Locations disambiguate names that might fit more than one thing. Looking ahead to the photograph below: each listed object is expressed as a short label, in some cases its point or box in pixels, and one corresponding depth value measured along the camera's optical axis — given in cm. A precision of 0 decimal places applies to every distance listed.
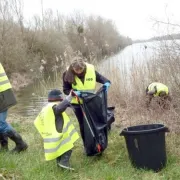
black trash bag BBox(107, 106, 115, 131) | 513
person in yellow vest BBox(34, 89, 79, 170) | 415
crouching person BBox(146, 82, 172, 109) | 628
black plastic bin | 422
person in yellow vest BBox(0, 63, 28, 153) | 489
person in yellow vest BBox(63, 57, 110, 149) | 485
